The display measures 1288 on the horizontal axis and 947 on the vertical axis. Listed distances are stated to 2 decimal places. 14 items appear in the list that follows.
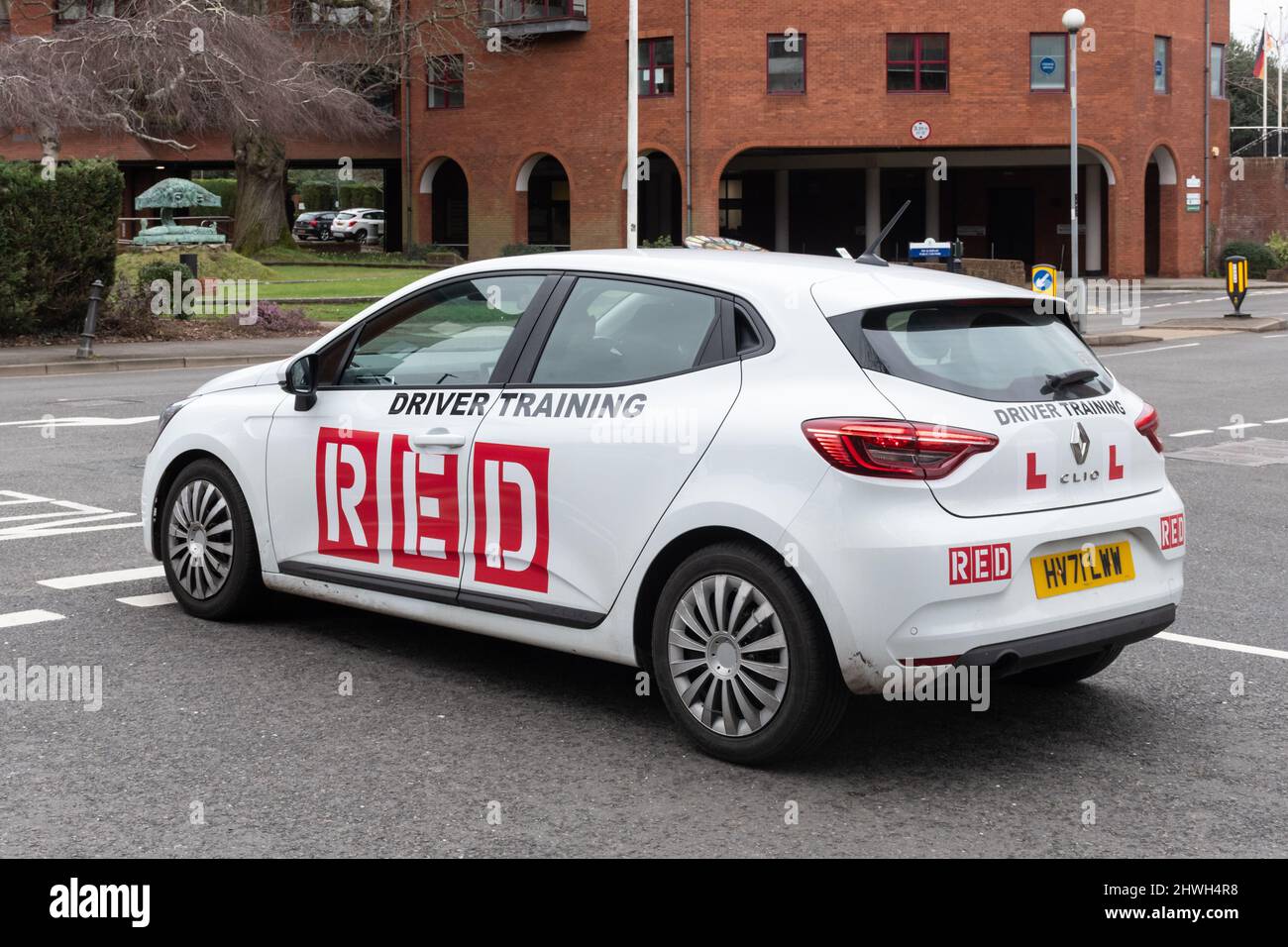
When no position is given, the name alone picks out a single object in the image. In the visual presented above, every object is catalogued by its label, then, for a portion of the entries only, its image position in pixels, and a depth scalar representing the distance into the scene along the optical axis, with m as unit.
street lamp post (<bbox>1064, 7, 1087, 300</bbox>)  30.11
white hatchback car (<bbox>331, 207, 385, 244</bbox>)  67.94
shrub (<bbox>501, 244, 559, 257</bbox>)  50.03
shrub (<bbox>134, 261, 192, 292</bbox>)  25.86
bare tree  34.38
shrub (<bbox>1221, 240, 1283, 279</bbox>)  51.62
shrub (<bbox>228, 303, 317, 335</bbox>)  27.00
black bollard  22.32
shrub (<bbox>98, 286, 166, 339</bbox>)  25.06
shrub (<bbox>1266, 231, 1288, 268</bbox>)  51.97
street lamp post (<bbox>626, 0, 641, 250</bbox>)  33.22
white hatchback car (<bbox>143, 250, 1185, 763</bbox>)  4.96
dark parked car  70.12
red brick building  48.06
